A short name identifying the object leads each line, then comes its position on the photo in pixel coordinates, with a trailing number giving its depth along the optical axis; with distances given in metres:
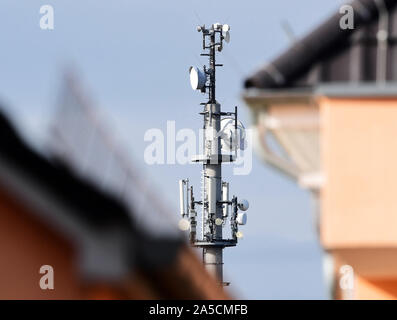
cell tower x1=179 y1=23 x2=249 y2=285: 40.44
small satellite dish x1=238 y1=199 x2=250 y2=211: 41.31
